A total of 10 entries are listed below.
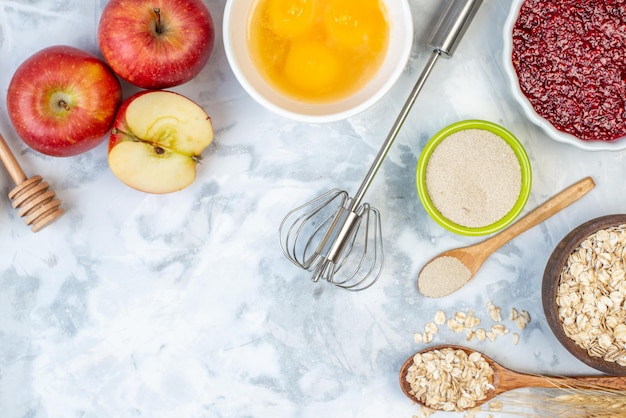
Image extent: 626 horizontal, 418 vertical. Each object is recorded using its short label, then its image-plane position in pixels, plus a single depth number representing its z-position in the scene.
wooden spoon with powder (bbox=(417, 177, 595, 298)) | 1.22
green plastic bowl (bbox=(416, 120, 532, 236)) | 1.17
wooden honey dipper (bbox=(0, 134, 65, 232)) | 1.16
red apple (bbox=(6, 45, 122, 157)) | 1.07
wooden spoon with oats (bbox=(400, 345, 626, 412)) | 1.23
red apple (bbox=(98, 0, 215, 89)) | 1.05
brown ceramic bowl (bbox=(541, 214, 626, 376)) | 1.14
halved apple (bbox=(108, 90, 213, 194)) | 1.09
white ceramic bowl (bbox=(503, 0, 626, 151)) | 1.15
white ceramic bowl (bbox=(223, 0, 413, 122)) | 1.07
